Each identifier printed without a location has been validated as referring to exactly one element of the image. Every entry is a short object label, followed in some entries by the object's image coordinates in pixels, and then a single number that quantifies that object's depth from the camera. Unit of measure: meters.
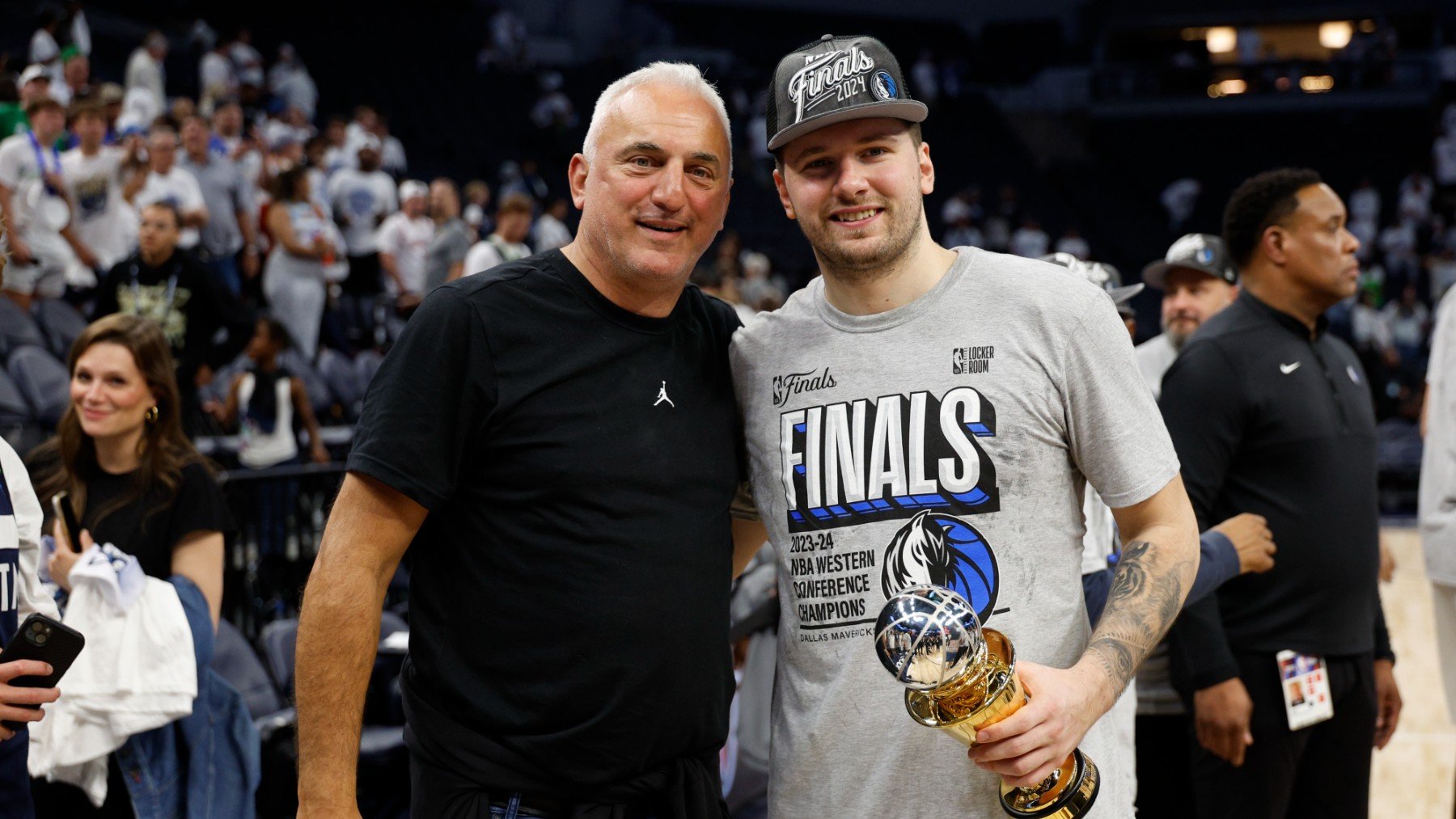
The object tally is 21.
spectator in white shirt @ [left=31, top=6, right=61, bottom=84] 9.91
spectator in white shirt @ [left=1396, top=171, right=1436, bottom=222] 21.84
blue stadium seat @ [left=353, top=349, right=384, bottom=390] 9.34
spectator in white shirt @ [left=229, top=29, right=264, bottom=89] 13.25
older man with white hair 1.93
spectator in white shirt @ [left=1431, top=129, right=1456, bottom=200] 22.83
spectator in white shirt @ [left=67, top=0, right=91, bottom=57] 10.98
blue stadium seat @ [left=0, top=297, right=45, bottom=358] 6.27
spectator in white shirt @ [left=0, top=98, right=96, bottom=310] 6.81
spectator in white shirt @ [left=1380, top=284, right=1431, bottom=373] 17.81
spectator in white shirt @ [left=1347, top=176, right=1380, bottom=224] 21.78
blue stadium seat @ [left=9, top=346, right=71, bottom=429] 5.86
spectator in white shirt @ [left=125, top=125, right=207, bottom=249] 7.75
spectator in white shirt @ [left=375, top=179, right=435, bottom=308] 10.60
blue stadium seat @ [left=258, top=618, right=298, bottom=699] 4.63
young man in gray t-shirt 1.95
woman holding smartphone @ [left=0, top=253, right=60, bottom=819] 2.22
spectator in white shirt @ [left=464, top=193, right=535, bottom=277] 7.41
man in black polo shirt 3.18
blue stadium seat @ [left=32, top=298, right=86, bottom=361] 6.58
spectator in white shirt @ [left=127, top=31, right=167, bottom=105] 11.45
